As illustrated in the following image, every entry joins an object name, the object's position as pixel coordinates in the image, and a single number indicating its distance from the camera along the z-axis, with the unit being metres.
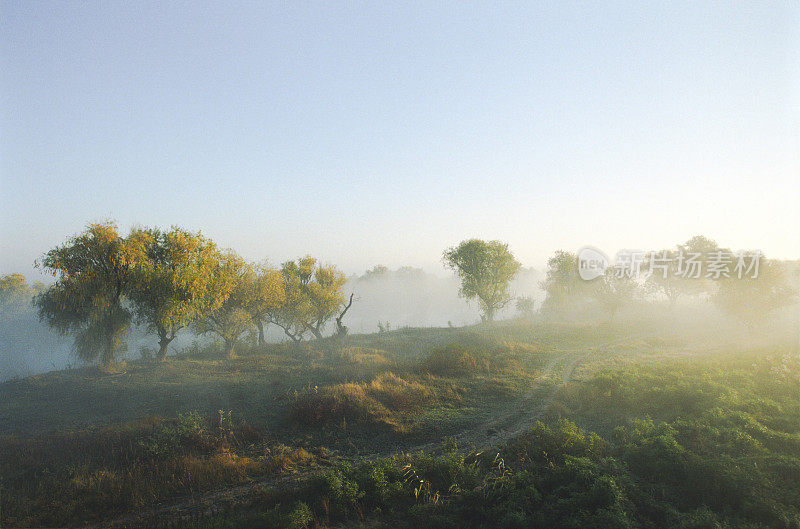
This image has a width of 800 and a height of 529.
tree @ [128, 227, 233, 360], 23.53
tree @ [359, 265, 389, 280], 143.00
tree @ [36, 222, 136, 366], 22.81
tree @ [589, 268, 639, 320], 48.09
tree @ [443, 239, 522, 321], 51.02
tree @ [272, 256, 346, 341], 35.41
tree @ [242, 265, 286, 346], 30.31
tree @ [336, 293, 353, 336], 37.72
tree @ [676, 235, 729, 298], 51.73
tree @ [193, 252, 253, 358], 29.36
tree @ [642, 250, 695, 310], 56.03
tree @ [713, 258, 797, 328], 37.78
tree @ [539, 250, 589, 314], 59.12
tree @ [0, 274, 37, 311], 80.31
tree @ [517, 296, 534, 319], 63.41
